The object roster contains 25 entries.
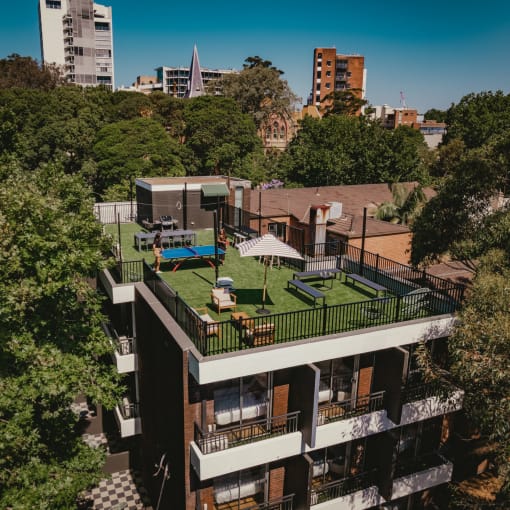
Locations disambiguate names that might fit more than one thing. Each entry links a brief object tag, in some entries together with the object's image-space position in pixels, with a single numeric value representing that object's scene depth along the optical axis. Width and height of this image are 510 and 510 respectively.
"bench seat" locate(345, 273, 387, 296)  15.57
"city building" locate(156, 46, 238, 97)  169.38
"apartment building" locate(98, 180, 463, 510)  12.20
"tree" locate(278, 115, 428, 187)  54.03
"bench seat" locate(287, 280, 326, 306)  14.48
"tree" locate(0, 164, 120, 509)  11.05
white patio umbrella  14.60
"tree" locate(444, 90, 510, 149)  71.88
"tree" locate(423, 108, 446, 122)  162.35
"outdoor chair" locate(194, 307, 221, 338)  11.45
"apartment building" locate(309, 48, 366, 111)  128.25
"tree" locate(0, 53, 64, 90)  77.06
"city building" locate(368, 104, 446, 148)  125.20
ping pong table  18.27
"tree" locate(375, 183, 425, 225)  33.06
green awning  26.09
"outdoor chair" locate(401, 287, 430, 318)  14.31
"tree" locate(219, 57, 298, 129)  78.50
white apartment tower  124.81
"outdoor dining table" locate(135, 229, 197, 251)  21.44
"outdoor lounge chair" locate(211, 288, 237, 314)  14.40
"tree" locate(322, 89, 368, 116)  96.50
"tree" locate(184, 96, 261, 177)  60.94
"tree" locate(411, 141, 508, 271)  15.80
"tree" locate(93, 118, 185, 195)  50.72
